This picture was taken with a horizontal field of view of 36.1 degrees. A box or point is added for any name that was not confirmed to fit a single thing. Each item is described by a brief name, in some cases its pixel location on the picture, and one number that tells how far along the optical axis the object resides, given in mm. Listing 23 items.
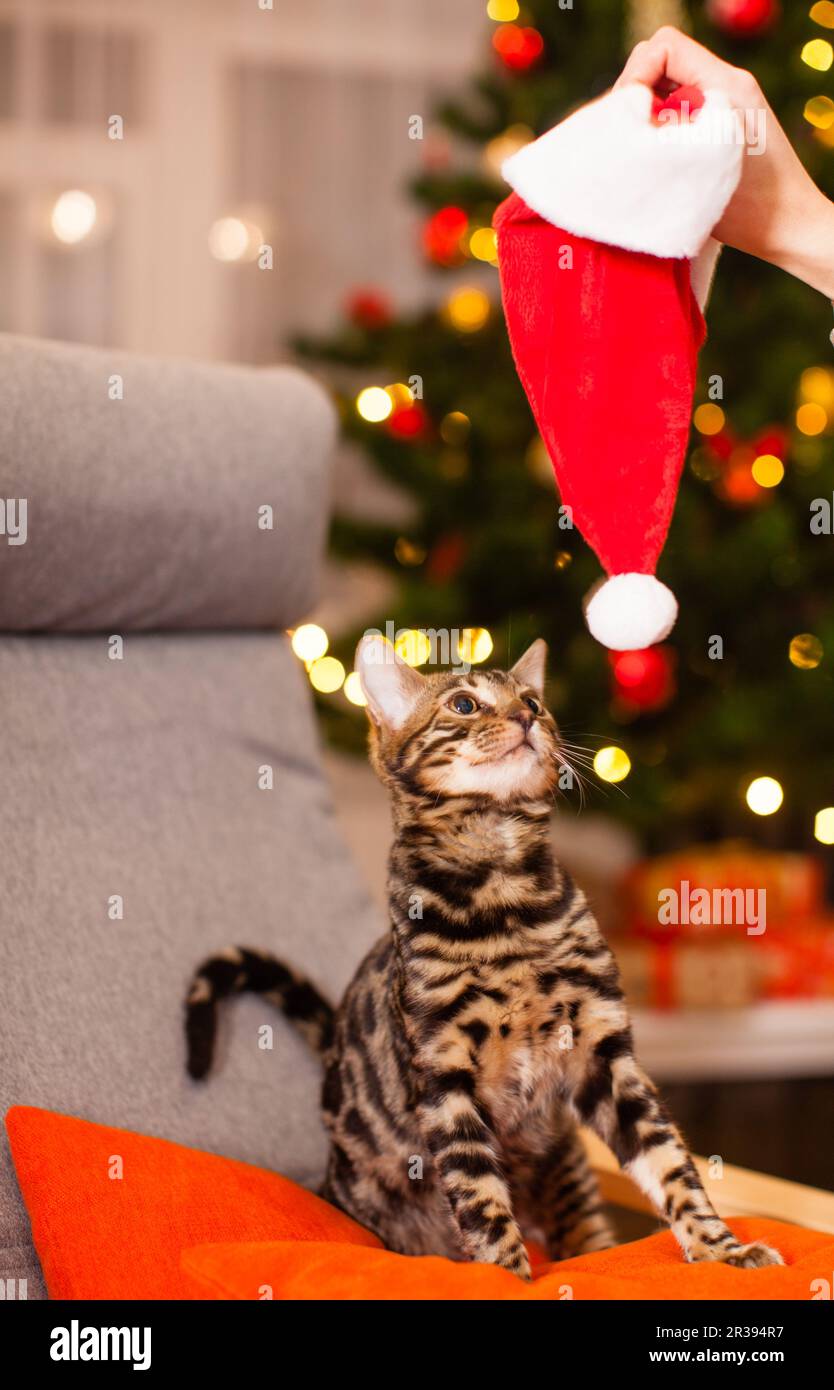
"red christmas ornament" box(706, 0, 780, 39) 2408
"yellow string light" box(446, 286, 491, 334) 2826
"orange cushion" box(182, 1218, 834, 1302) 789
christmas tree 2461
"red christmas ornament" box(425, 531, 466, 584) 2689
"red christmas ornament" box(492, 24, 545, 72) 2578
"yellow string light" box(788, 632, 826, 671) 2520
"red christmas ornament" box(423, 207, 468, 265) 2688
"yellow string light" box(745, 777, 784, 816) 2600
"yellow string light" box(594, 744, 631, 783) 2436
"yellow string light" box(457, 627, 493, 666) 2105
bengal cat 931
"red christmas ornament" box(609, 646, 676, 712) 2539
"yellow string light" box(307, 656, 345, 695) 2789
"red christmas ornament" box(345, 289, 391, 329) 2939
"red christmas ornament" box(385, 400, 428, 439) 2703
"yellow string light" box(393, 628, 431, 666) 1409
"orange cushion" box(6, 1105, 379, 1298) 950
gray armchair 1185
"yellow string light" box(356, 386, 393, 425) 2764
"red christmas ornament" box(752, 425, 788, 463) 2508
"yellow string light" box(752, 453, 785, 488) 2524
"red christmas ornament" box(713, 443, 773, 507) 2529
